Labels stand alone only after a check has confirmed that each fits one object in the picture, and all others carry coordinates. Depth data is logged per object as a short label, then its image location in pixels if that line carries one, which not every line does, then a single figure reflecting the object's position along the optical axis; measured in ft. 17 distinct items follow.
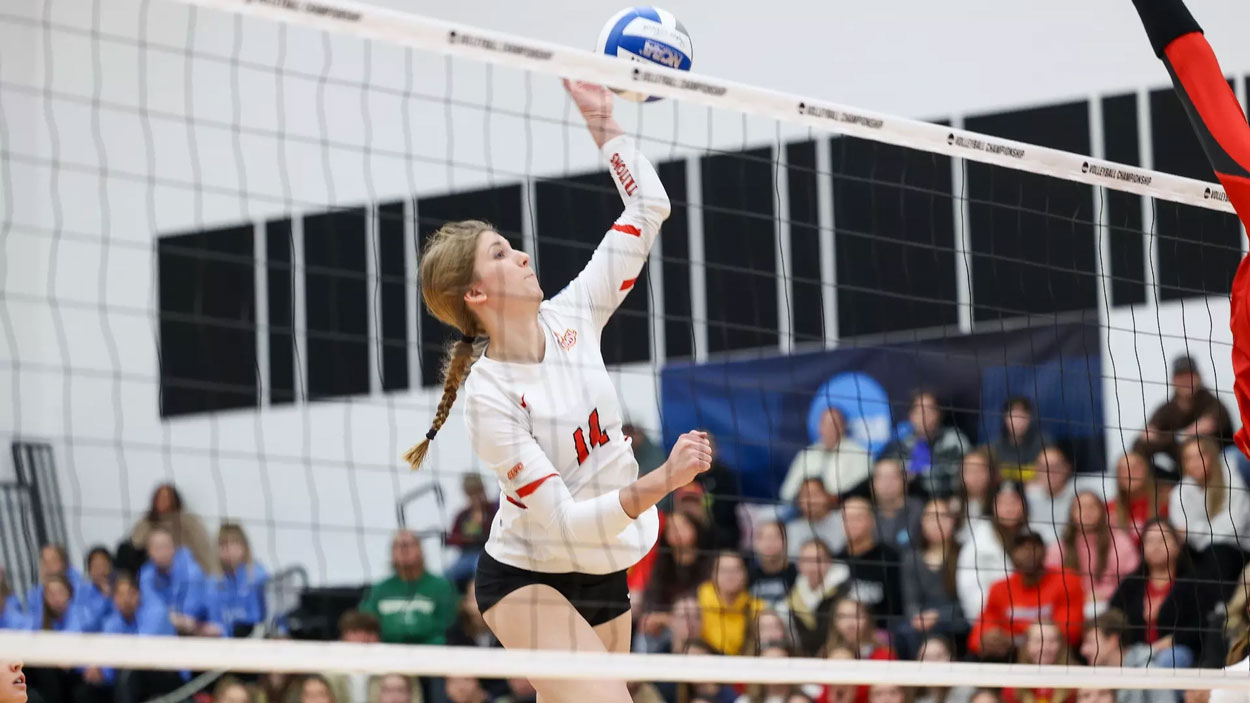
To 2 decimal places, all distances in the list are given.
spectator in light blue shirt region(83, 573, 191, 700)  63.82
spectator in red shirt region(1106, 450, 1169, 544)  51.37
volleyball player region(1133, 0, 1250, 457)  27.81
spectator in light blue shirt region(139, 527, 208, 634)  63.77
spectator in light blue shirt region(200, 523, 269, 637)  65.31
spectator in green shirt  59.62
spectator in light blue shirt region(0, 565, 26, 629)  64.18
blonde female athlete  29.01
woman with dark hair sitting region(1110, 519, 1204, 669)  47.91
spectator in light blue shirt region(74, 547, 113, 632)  67.36
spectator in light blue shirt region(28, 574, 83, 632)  67.00
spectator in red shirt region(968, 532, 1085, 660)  49.42
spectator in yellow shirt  54.75
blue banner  60.13
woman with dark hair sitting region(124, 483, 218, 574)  67.72
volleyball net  47.85
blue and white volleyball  34.01
